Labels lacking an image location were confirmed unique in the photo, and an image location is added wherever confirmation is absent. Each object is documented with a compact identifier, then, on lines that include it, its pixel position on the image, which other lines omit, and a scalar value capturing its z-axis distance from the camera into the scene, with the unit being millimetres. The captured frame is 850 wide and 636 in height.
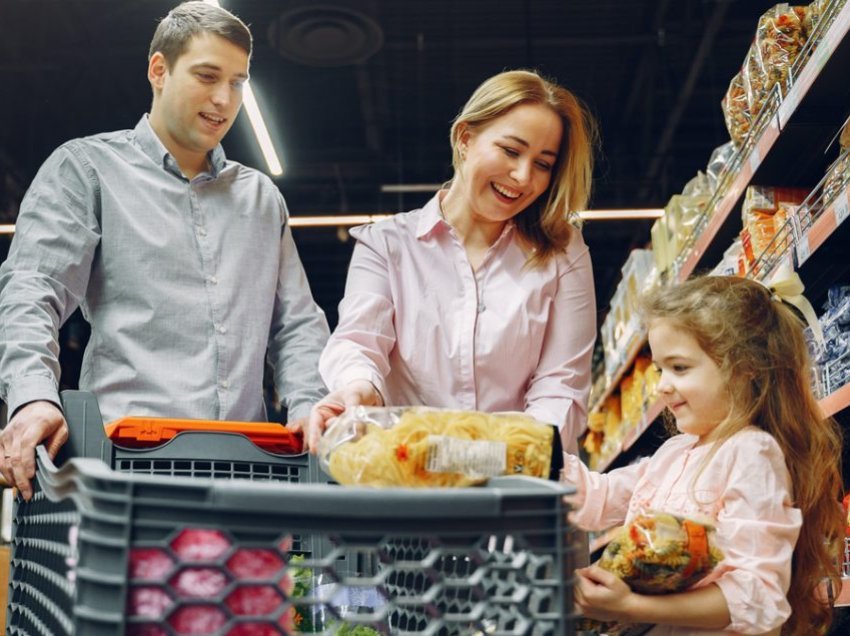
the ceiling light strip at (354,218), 8969
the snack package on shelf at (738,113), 3295
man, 1768
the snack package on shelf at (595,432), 6000
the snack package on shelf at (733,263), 3188
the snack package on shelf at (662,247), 4238
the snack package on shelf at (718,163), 3715
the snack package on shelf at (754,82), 3057
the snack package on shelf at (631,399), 4566
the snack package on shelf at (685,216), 4012
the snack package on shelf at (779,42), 2924
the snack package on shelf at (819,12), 2451
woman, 1861
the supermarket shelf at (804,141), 2332
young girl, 1498
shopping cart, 759
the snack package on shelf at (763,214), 2969
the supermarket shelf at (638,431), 3926
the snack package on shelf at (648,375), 4102
